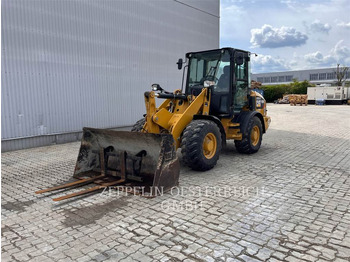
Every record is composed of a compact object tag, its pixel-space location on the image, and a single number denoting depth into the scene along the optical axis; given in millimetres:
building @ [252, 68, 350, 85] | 76562
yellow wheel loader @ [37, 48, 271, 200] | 5109
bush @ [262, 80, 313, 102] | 45031
